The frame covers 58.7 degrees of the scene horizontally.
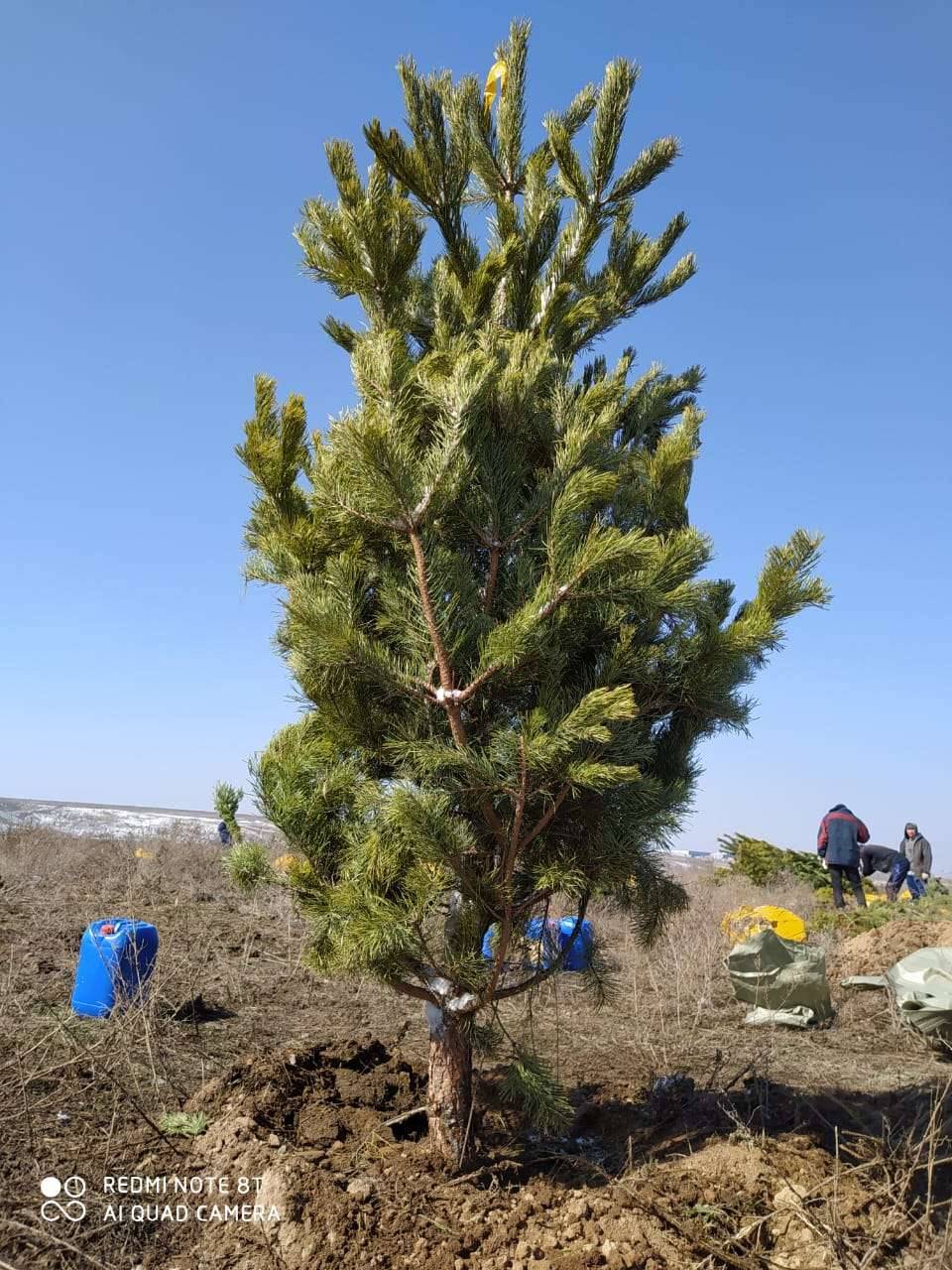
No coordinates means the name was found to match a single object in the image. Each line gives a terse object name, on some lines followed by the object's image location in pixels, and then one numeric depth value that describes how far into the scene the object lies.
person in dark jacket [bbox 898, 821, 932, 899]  13.88
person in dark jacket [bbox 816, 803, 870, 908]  11.48
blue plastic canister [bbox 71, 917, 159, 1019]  5.29
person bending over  12.76
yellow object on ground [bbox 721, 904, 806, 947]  8.55
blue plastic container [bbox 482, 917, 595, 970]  3.88
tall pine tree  3.07
